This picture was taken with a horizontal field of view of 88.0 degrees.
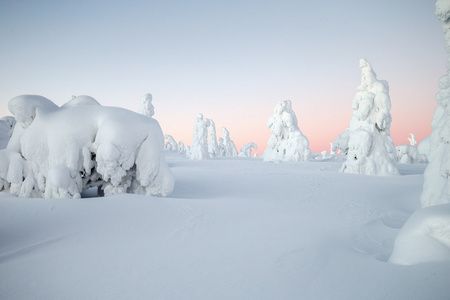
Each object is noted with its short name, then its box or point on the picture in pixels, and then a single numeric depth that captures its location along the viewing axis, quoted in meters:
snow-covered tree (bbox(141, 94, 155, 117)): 12.22
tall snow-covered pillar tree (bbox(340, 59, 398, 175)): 9.10
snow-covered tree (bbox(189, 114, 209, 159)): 19.70
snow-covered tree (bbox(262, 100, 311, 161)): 17.48
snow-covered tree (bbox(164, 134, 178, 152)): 35.97
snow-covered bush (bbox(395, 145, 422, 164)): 17.06
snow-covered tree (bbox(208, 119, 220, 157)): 27.50
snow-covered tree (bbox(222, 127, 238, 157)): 34.78
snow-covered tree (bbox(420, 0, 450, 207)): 2.78
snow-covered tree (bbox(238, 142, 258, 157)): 36.43
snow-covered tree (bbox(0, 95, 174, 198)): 3.78
